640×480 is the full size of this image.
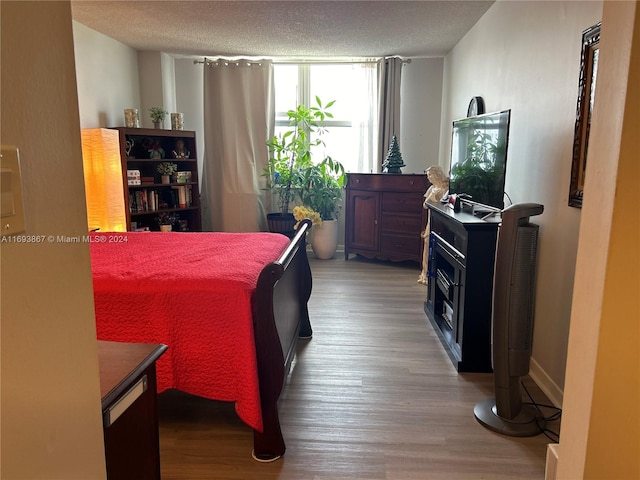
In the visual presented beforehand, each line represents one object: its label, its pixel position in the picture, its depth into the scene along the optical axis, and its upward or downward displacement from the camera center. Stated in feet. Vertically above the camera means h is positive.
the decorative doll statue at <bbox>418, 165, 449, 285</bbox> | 13.57 -0.70
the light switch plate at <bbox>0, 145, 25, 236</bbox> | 1.93 -0.16
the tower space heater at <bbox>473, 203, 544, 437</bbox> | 6.94 -2.34
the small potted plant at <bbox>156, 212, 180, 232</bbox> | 16.79 -2.29
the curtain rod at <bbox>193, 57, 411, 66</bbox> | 18.35 +3.71
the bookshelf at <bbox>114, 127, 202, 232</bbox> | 15.52 -0.95
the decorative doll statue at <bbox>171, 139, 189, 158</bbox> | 17.39 +0.21
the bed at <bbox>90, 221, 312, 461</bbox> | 6.48 -2.35
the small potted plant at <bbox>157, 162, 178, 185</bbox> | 16.72 -0.51
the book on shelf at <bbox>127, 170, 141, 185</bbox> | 15.29 -0.68
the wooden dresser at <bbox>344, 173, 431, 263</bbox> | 16.79 -1.98
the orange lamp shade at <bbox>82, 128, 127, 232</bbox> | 13.41 -0.62
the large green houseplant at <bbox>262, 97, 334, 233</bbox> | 18.08 -0.10
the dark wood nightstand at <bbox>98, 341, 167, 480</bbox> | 3.48 -1.95
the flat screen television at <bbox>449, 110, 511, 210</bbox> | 9.09 +0.02
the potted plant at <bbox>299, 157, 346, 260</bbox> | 18.10 -1.50
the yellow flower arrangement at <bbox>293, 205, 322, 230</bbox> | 17.72 -2.08
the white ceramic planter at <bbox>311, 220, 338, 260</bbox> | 18.45 -3.14
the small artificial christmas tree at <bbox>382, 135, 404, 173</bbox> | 17.28 -0.07
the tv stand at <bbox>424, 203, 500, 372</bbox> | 8.73 -2.45
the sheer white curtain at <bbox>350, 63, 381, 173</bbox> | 18.53 +1.49
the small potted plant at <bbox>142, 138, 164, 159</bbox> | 16.37 +0.28
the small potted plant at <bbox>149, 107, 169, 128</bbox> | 16.81 +1.40
